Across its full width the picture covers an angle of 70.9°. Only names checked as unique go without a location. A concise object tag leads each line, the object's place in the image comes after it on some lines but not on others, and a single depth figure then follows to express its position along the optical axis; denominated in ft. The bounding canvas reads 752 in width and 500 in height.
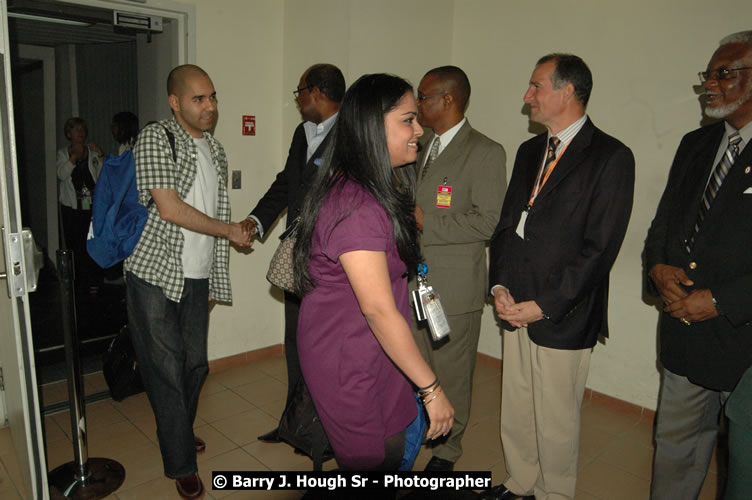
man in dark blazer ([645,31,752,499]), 6.59
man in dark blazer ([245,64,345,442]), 9.20
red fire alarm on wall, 12.43
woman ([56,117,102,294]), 17.28
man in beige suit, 8.30
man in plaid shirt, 7.66
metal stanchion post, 7.98
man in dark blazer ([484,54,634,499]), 7.11
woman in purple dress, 4.80
